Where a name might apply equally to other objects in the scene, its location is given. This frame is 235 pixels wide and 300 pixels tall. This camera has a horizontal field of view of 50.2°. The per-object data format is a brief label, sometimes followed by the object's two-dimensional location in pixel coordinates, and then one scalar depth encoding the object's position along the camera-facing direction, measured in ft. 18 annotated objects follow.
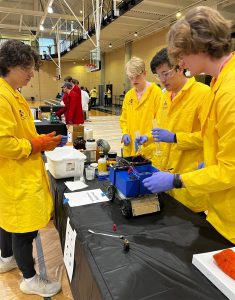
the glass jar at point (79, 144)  7.78
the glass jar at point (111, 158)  6.46
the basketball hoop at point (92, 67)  16.22
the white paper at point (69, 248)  3.91
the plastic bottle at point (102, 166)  6.09
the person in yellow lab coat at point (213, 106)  2.80
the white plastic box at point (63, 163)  5.79
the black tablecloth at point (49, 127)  14.76
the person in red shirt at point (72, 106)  17.20
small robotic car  4.01
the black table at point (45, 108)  29.59
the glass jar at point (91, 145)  7.28
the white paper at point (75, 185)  5.38
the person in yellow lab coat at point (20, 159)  4.25
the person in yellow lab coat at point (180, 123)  4.79
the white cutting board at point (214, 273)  2.50
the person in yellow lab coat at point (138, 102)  7.43
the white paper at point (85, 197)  4.70
